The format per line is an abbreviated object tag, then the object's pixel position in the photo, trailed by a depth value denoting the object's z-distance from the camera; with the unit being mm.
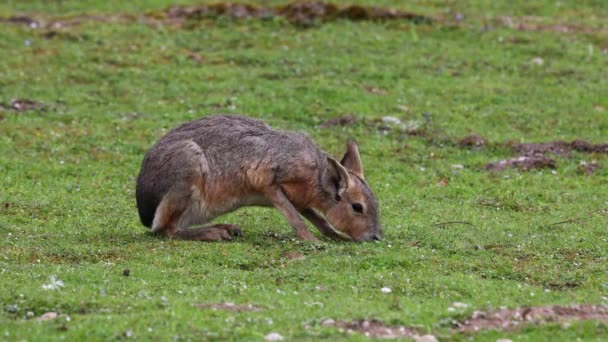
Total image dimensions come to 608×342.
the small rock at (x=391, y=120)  37875
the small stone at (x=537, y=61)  44500
